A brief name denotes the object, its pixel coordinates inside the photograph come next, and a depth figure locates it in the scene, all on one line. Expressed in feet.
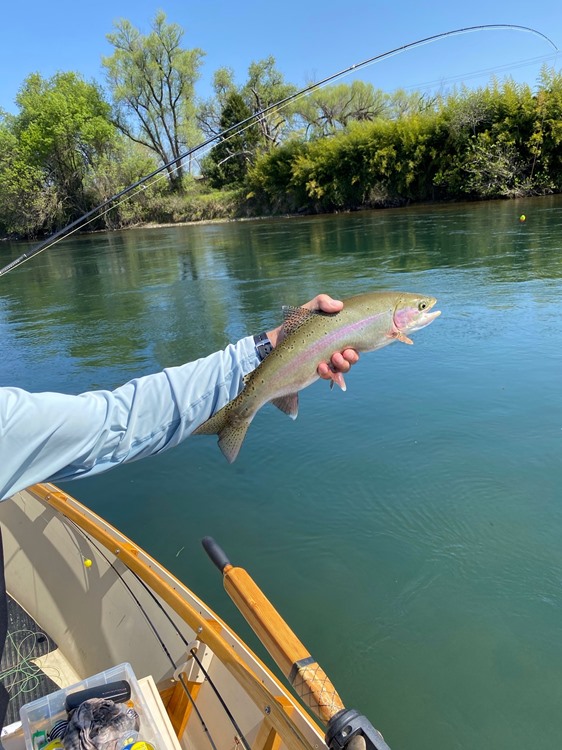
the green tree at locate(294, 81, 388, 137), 160.86
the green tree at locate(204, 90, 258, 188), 158.10
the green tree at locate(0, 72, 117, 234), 161.48
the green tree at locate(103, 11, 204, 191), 166.71
